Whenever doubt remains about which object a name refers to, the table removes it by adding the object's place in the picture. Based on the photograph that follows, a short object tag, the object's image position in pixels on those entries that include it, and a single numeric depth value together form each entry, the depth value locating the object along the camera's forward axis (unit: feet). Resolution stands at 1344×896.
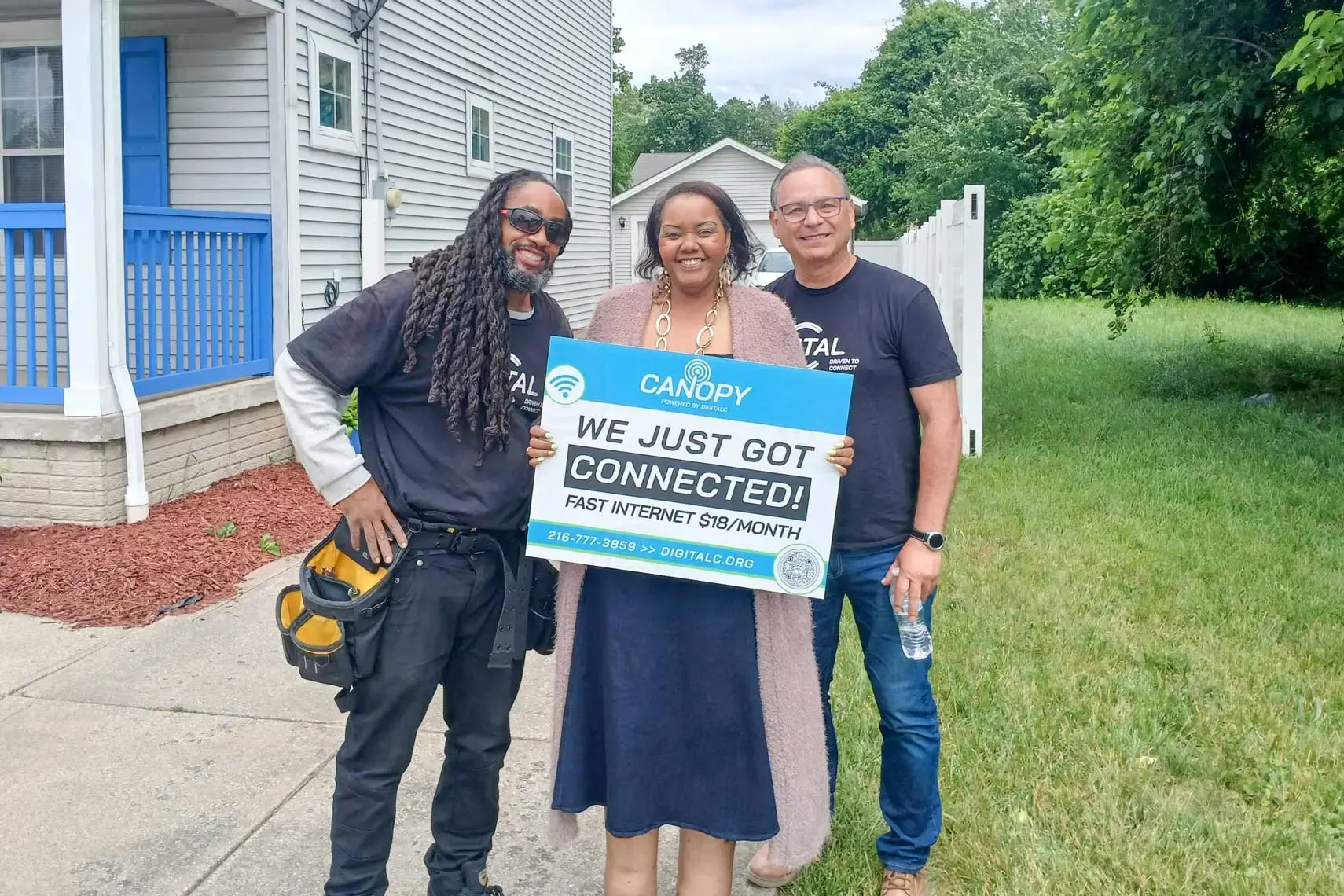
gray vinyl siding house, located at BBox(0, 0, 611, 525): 20.58
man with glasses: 9.27
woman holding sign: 8.35
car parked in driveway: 82.38
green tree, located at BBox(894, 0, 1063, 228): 116.98
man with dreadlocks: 8.74
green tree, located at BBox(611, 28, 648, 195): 155.22
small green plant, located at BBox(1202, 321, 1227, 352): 52.95
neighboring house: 116.88
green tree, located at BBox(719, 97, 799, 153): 298.52
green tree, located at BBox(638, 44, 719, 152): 273.13
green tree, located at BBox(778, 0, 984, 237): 155.53
